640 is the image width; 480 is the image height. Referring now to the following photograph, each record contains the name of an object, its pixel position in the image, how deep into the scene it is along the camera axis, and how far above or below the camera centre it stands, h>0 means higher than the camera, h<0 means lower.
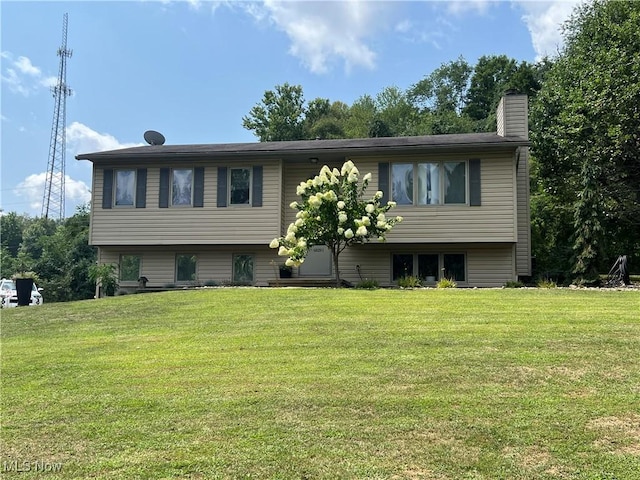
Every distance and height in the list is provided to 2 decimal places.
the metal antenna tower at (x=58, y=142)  37.72 +11.15
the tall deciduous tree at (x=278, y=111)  44.72 +14.48
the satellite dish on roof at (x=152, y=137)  20.73 +5.51
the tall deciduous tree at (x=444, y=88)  48.72 +18.17
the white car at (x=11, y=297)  19.14 -1.11
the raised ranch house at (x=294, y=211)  15.17 +2.02
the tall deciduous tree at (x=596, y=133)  16.12 +5.72
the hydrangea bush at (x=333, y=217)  12.99 +1.42
